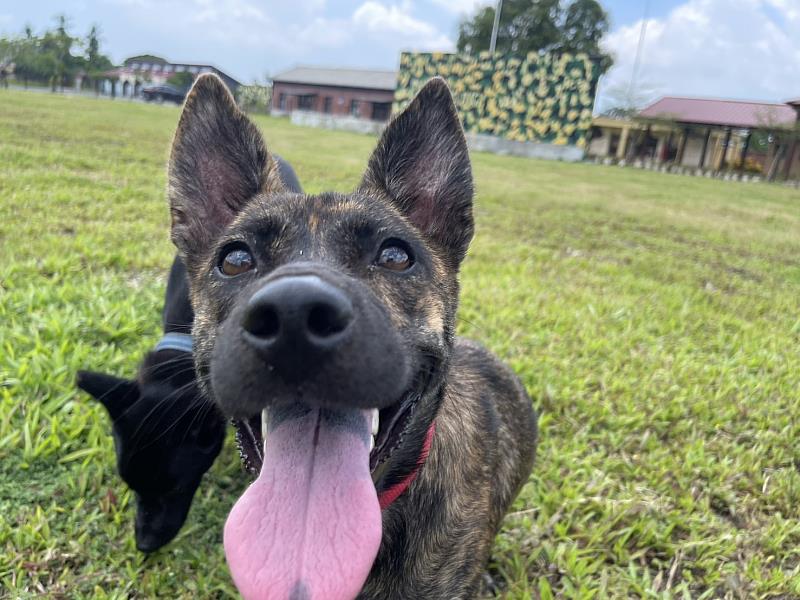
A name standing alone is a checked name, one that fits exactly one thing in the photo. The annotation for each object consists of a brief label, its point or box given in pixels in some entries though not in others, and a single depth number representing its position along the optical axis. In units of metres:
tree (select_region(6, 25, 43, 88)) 73.19
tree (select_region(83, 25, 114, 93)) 78.50
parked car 65.06
